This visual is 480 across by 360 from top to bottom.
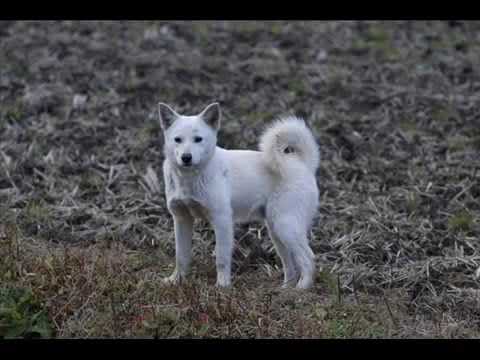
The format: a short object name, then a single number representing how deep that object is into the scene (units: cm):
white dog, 1171
